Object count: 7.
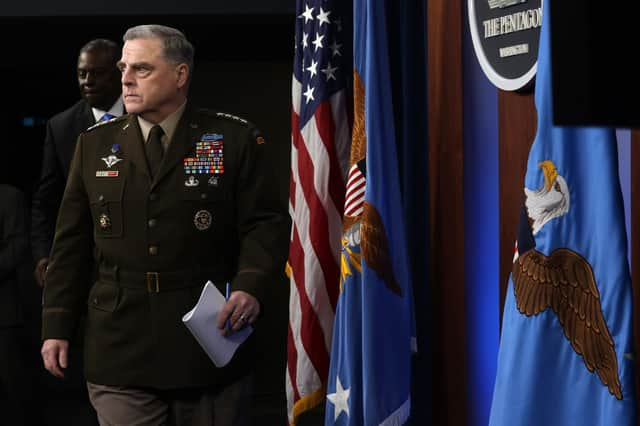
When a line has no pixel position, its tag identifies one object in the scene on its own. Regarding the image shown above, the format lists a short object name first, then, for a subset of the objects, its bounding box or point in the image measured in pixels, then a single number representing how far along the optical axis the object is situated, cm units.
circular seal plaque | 448
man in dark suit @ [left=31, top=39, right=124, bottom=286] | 869
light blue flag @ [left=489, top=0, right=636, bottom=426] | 311
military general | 580
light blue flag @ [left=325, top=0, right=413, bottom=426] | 535
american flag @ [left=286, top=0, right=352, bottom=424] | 659
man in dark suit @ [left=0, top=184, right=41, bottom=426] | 990
